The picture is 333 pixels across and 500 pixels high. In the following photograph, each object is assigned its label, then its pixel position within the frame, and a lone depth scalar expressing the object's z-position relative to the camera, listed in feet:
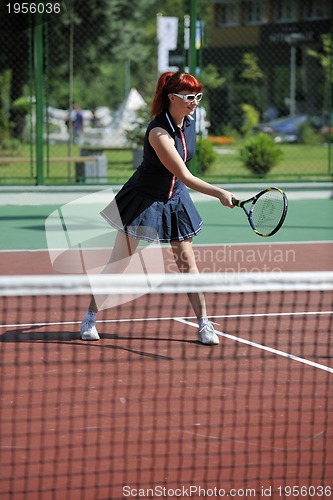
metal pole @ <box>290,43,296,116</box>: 123.61
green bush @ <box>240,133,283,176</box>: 61.31
